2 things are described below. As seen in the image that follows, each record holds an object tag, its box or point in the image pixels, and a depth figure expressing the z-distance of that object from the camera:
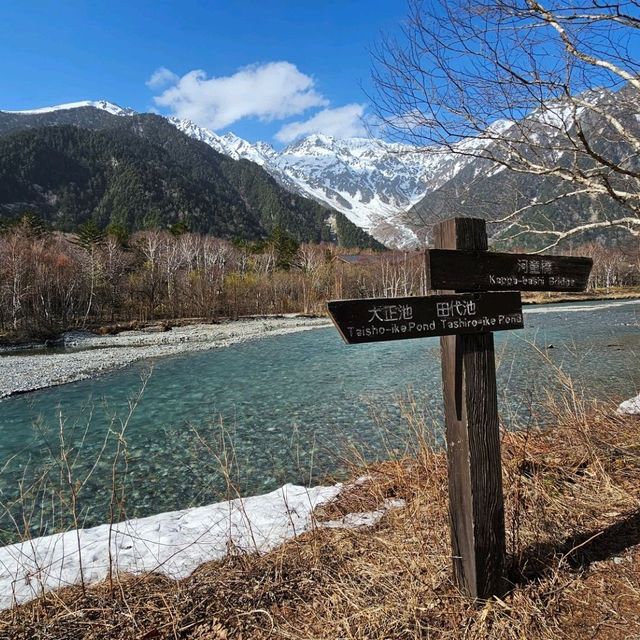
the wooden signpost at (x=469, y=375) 2.16
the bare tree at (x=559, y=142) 3.37
